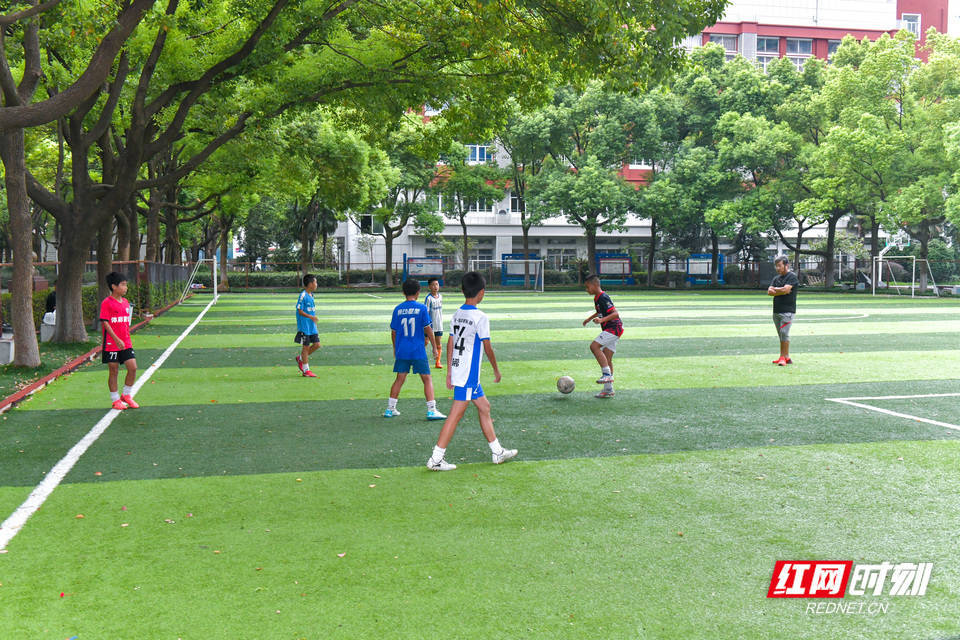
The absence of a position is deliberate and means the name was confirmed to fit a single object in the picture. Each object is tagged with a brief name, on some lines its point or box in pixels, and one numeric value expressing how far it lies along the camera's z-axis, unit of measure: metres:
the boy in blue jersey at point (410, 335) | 9.66
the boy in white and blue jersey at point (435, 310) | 13.94
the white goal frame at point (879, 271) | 44.56
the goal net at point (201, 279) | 46.38
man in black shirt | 14.63
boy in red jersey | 10.28
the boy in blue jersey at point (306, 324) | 14.05
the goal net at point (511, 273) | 57.25
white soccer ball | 11.59
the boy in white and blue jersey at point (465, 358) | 7.35
